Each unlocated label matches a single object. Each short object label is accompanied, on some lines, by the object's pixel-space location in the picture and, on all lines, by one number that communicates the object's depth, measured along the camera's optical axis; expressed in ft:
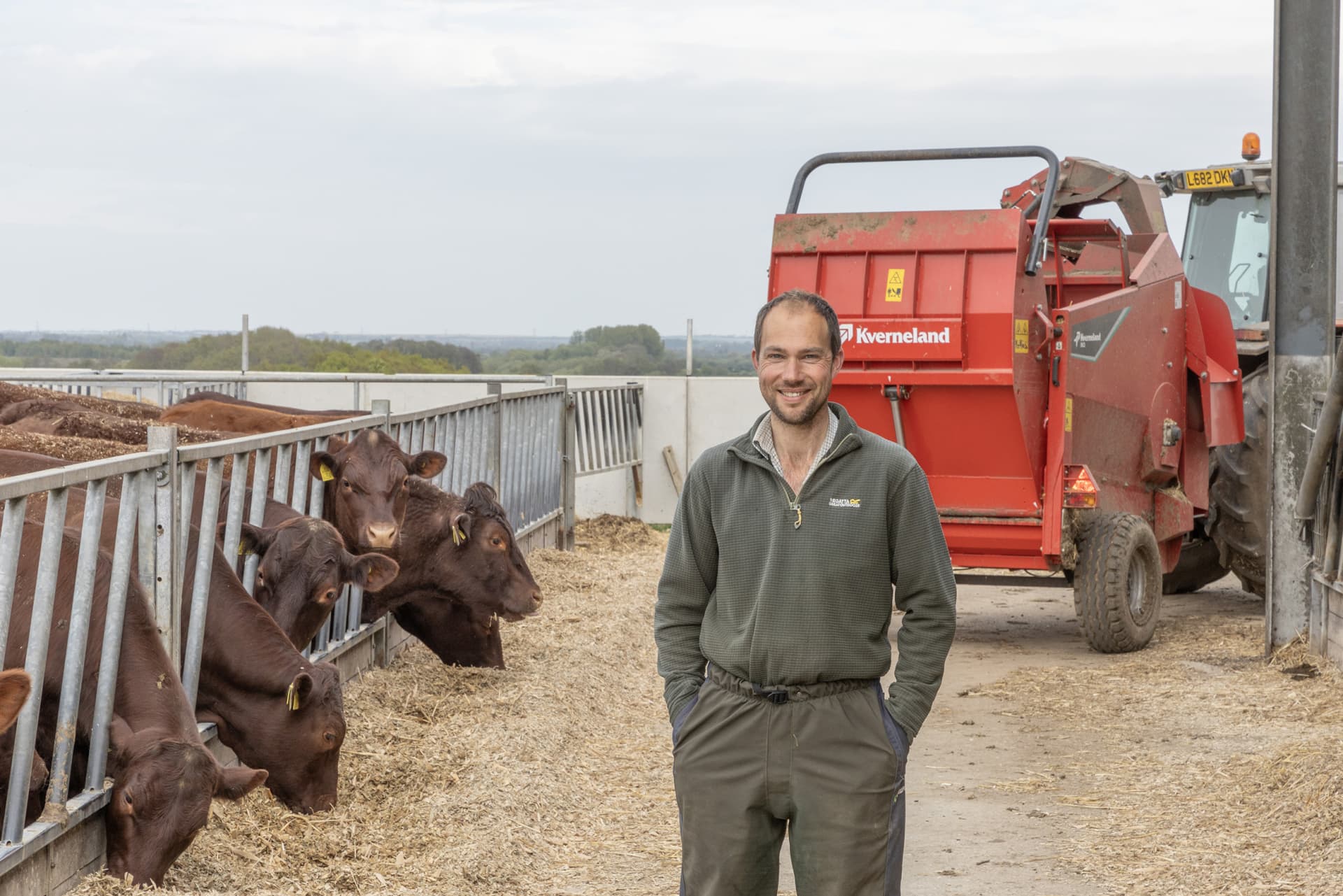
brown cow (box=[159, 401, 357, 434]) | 31.76
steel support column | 29.30
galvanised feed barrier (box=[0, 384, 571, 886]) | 13.83
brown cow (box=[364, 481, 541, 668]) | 25.89
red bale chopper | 29.50
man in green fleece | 10.44
